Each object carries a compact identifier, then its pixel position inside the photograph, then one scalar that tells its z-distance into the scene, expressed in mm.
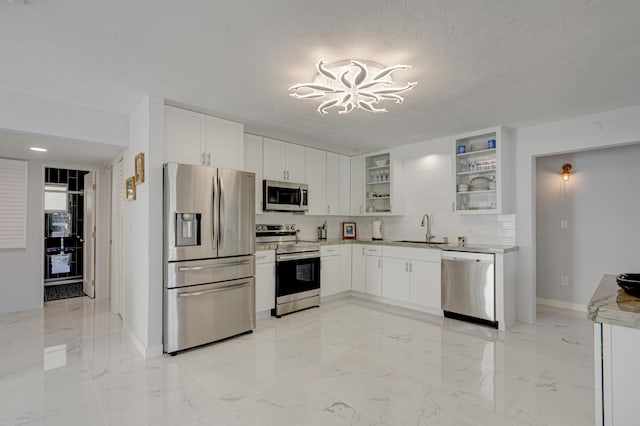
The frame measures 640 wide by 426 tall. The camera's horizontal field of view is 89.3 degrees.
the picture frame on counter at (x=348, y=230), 5688
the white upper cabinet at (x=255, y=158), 4227
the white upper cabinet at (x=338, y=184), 5331
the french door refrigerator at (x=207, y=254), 3018
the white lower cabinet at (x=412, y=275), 4219
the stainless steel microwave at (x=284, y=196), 4367
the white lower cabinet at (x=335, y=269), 4762
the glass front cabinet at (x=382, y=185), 5125
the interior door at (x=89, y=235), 5148
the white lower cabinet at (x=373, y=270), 4836
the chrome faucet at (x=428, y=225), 4887
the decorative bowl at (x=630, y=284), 1440
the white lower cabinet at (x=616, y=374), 1274
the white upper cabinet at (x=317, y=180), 5016
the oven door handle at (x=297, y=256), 4156
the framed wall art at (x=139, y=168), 3111
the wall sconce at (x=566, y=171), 4371
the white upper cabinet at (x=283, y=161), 4445
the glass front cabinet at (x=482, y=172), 3941
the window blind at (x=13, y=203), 4273
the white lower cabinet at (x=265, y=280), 3961
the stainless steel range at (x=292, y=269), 4145
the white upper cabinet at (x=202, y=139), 3230
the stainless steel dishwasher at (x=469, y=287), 3742
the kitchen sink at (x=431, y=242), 4395
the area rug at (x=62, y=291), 5246
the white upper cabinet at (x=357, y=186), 5523
